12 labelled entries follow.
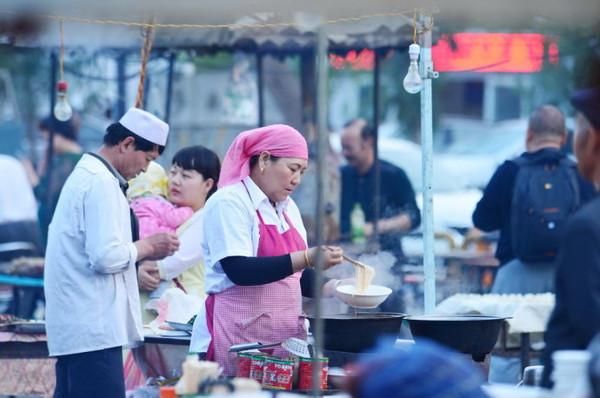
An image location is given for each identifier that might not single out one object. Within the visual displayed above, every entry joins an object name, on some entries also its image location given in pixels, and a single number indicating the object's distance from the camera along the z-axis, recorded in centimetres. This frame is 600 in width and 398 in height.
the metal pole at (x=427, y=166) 1305
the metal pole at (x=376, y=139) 2009
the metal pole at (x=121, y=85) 2282
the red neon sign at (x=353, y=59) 2030
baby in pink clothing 1382
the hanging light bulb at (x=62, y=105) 1650
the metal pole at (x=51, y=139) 2247
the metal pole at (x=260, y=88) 2211
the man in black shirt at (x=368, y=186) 2025
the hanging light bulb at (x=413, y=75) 1260
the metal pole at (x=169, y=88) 2172
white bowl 1087
